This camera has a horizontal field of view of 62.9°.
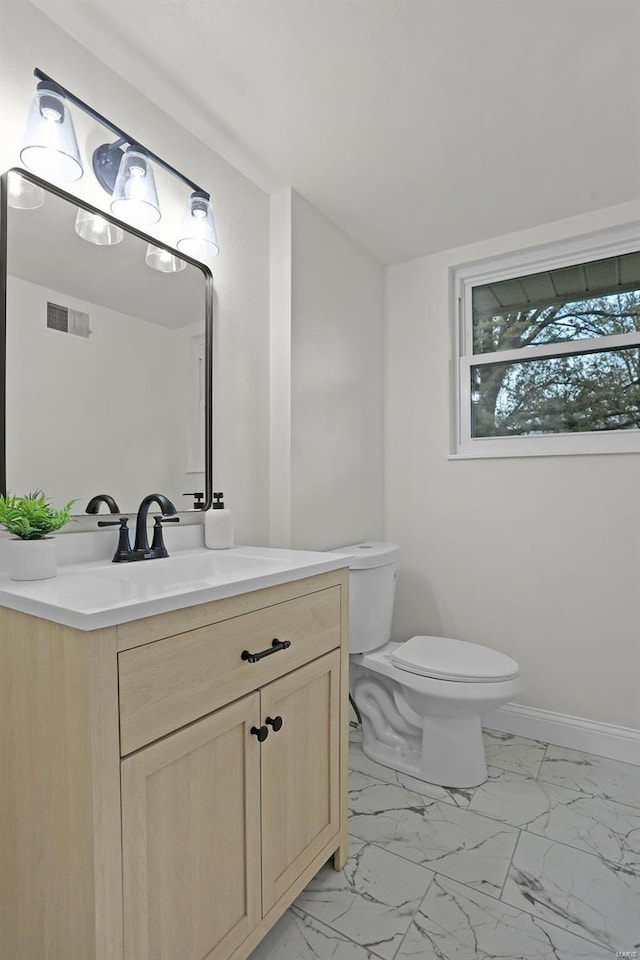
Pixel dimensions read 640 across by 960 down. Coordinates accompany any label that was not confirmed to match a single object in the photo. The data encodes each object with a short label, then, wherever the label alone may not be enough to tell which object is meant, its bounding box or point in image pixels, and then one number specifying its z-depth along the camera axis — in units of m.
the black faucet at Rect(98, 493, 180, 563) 1.40
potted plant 1.07
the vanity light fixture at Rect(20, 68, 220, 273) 1.22
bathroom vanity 0.81
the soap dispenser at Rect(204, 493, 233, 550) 1.69
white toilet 1.84
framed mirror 1.25
